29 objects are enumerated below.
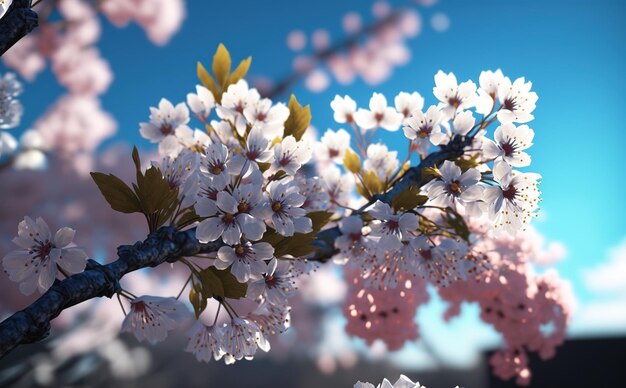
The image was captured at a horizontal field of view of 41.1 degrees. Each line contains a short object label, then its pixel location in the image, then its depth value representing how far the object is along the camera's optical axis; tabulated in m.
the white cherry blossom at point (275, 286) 0.41
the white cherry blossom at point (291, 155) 0.42
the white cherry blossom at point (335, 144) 0.51
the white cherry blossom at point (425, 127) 0.43
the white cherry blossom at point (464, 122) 0.44
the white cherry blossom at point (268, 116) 0.45
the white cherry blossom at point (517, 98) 0.43
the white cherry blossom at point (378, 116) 0.49
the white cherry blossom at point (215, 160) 0.40
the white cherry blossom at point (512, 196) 0.40
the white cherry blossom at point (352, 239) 0.44
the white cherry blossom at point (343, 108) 0.50
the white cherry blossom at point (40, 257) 0.38
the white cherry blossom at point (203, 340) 0.42
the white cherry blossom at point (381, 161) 0.48
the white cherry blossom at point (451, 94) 0.44
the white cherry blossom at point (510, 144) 0.41
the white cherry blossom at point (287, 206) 0.40
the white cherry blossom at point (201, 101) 0.48
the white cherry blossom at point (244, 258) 0.39
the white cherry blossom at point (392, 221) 0.41
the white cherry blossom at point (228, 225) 0.38
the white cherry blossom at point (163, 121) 0.49
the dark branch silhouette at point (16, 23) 0.41
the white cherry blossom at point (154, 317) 0.39
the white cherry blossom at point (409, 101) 0.47
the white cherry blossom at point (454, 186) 0.41
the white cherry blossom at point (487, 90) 0.44
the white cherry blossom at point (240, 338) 0.41
